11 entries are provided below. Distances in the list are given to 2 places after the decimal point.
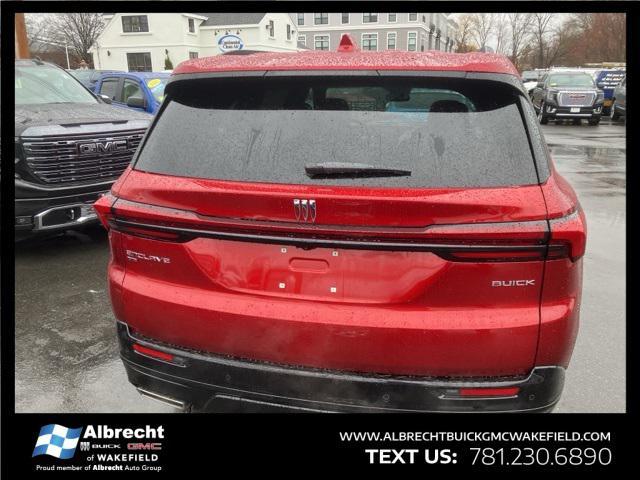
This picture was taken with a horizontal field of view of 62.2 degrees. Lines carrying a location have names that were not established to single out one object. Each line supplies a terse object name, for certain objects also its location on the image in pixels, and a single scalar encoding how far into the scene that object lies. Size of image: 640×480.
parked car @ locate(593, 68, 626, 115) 25.44
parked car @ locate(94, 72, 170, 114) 11.19
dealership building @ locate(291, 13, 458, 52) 72.38
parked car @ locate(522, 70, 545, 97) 41.33
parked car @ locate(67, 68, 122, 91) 14.48
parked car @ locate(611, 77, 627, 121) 21.89
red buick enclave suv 1.91
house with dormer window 51.31
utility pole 9.52
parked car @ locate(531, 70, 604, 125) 20.31
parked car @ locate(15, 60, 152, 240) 5.32
